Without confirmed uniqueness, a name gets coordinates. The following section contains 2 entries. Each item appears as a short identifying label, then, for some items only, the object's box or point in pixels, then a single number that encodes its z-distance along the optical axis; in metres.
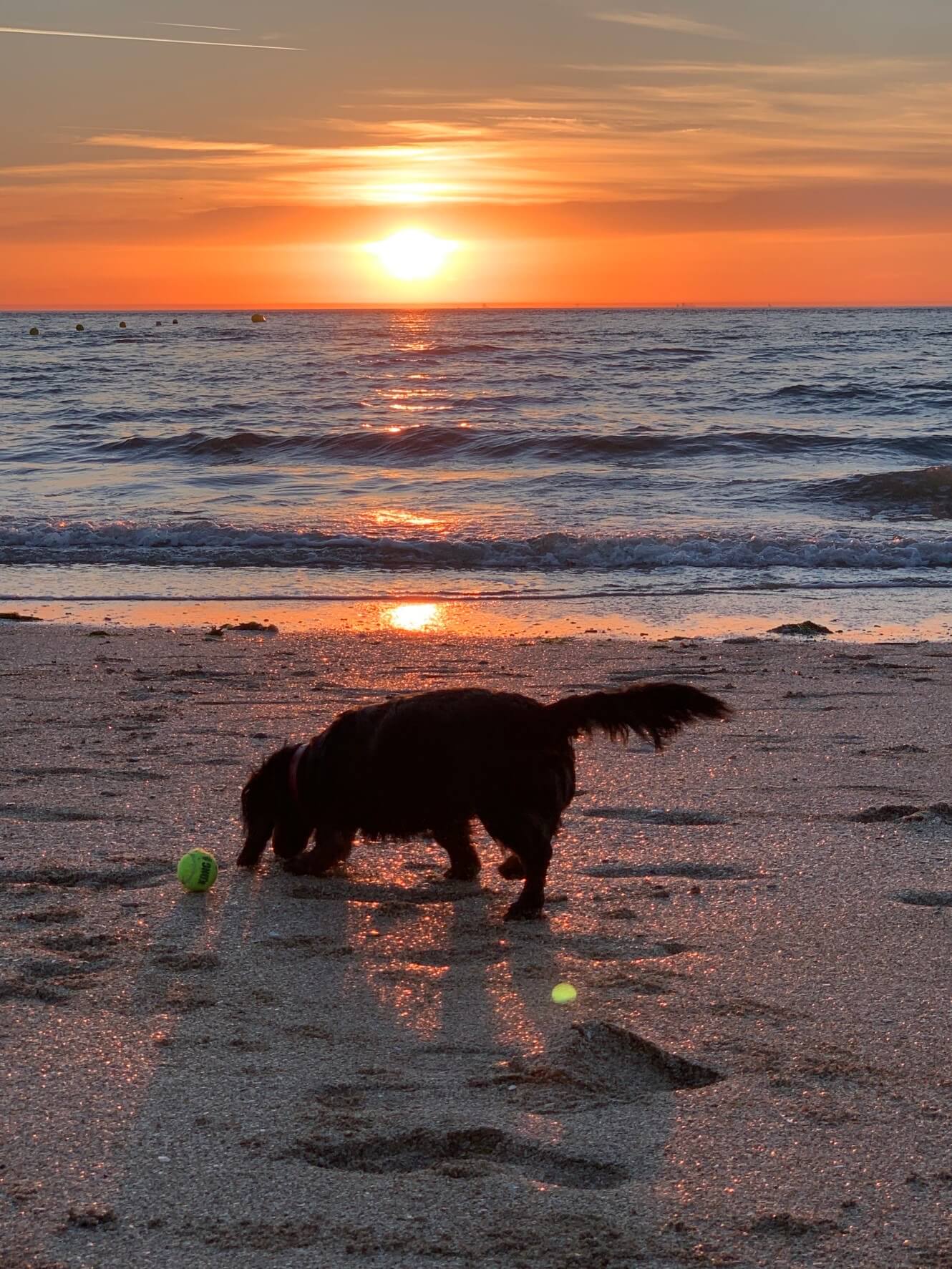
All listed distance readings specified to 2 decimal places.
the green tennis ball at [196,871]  4.39
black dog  4.28
